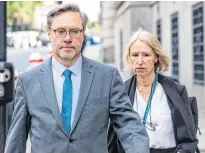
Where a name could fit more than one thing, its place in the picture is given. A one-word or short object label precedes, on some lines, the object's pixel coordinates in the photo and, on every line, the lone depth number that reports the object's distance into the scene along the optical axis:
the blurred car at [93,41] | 50.56
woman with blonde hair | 3.60
